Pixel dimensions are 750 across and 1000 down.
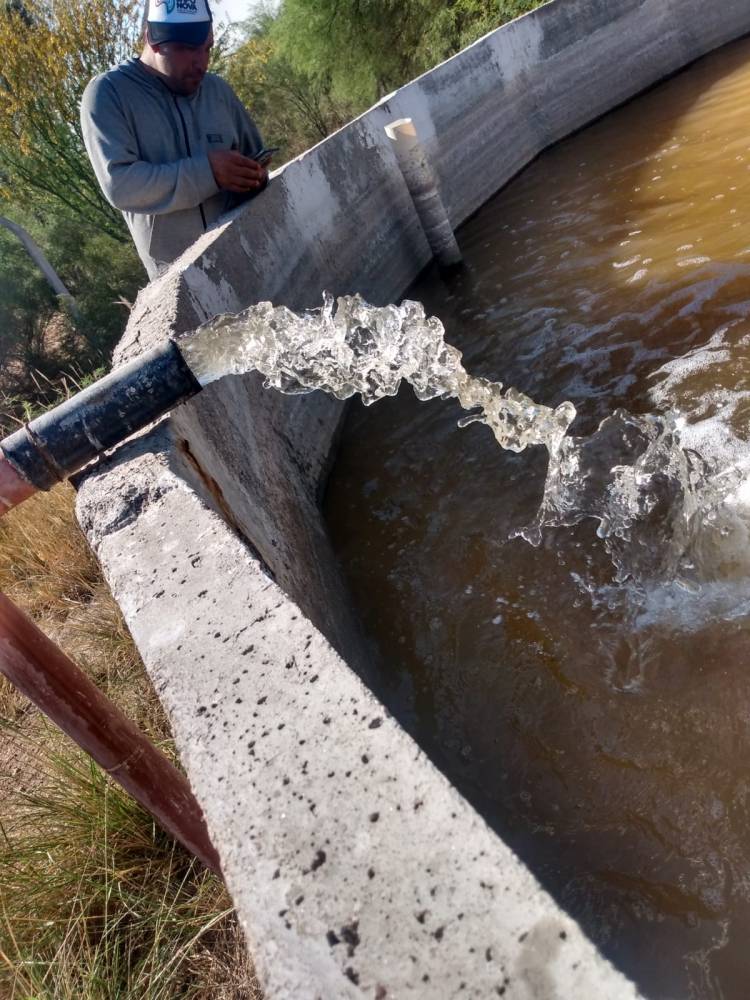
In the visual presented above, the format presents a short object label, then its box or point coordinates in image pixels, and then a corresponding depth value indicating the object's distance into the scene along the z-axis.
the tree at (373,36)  14.36
